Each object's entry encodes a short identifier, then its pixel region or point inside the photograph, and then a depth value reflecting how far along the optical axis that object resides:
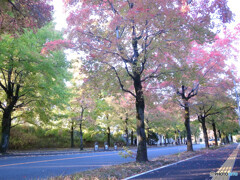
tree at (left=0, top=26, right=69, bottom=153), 13.52
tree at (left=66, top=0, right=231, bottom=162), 7.86
